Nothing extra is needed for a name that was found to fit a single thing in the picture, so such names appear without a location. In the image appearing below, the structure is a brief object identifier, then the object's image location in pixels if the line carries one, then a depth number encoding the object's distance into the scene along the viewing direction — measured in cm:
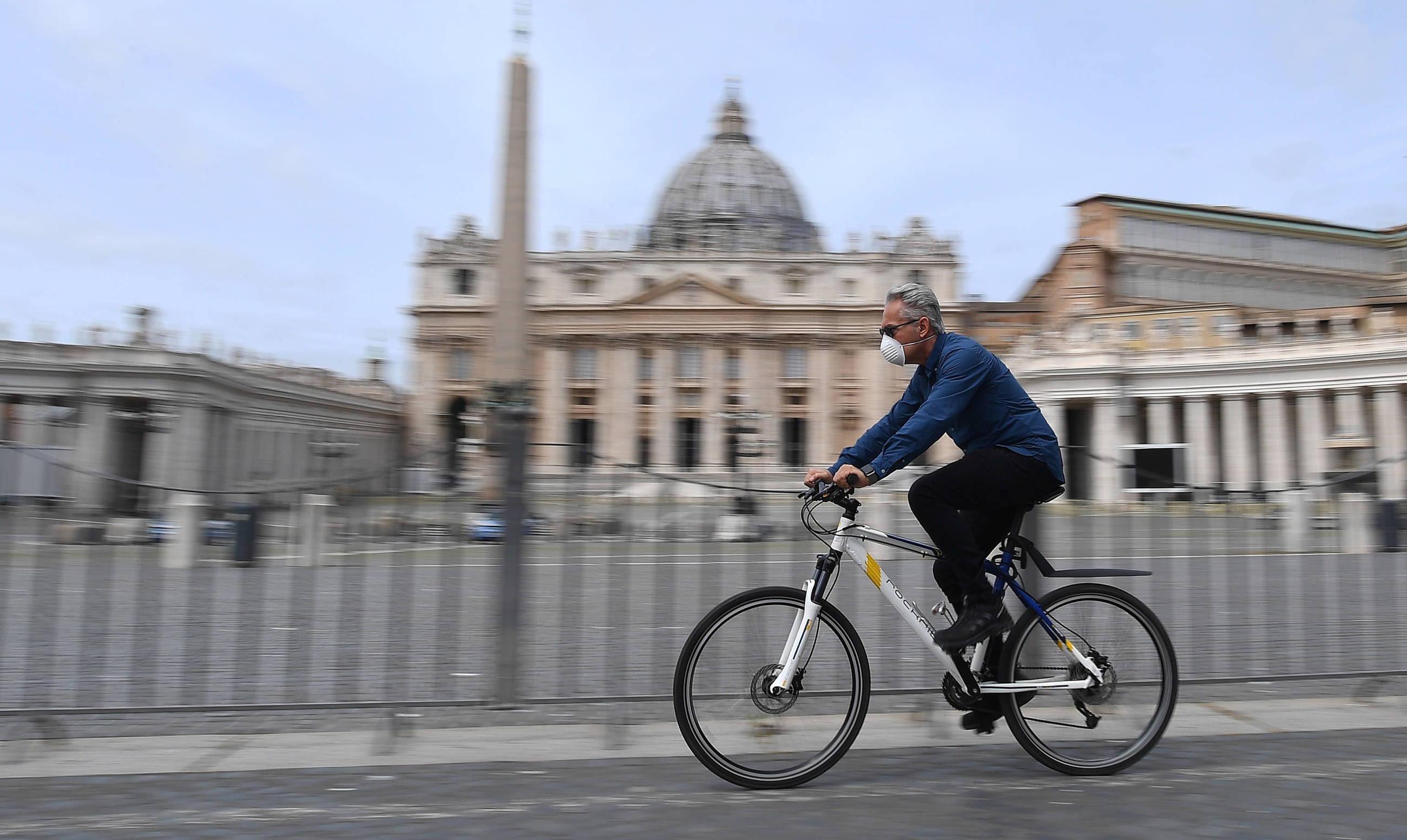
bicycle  371
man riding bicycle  377
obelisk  2272
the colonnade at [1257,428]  4866
